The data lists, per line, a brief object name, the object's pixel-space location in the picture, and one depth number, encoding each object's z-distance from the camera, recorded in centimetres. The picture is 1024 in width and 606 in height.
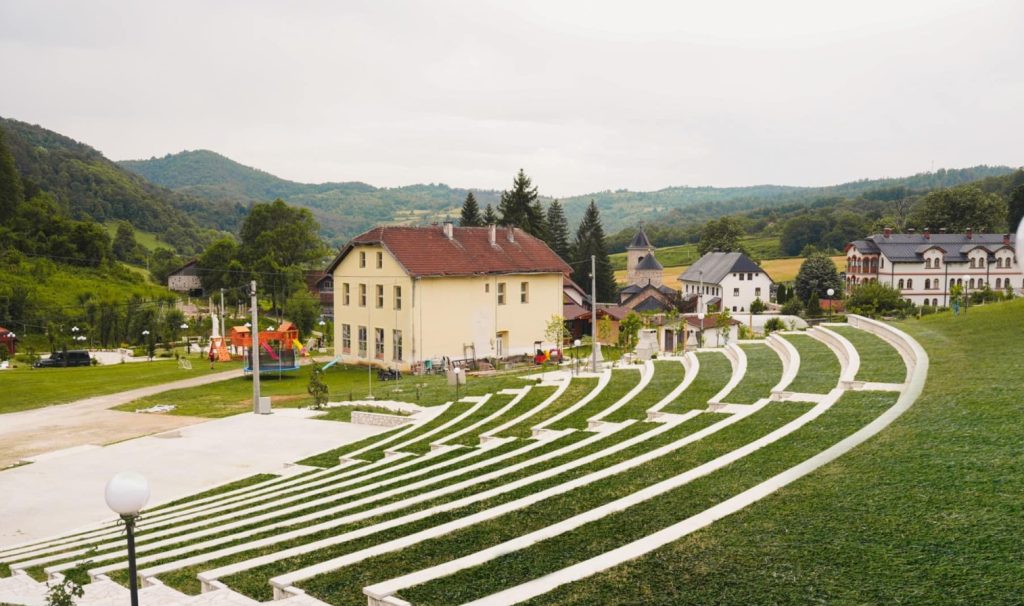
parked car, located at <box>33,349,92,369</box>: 4334
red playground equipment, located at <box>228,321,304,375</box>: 3694
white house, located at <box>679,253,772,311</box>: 8119
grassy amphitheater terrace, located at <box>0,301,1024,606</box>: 667
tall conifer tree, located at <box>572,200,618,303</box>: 7762
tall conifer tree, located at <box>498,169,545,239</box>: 7212
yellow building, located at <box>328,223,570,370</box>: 3819
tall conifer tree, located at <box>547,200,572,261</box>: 8444
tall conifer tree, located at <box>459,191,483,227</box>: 7356
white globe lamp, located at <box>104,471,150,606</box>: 625
